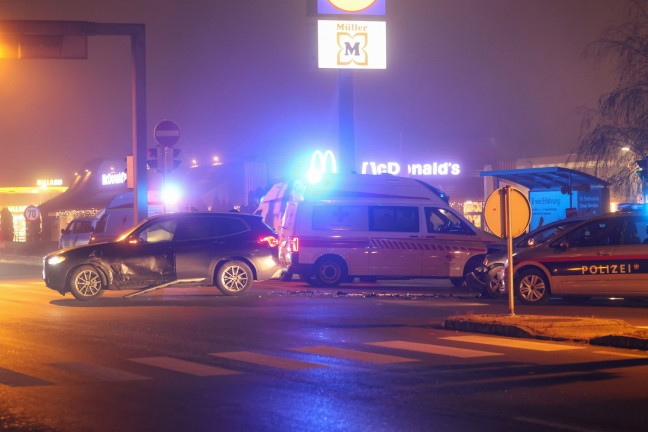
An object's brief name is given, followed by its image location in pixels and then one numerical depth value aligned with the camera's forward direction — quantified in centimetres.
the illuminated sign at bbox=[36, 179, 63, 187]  11251
